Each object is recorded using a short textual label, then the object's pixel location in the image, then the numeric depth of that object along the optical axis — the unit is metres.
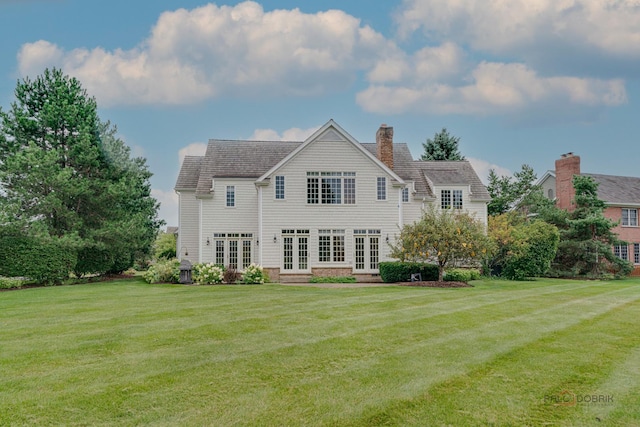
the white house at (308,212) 25.09
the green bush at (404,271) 23.50
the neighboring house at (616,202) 35.88
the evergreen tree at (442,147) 50.75
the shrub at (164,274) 22.64
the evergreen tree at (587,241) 30.75
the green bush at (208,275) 21.86
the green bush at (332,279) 23.14
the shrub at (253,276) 21.95
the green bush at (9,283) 20.56
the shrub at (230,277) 22.39
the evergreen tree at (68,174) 22.17
